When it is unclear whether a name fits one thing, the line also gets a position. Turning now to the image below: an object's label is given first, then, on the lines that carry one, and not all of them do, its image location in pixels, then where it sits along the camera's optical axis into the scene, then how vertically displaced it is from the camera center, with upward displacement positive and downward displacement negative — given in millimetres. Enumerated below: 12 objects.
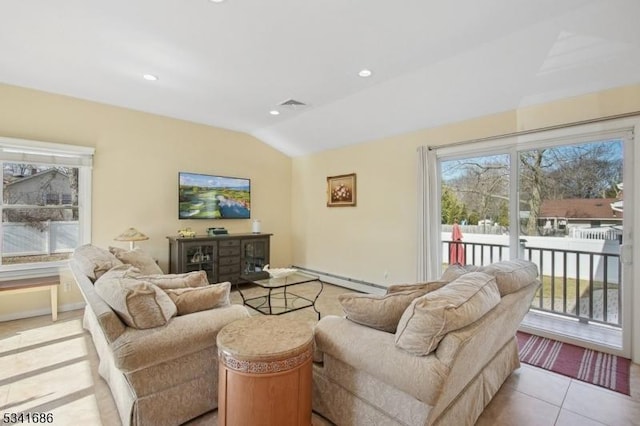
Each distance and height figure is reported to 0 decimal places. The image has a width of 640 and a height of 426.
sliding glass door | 3045 +35
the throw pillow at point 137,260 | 3484 -553
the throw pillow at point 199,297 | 2073 -587
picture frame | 5352 +415
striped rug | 2500 -1308
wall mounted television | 5052 +276
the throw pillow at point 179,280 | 2284 -520
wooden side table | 1518 -833
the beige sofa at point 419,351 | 1452 -706
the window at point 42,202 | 3801 +120
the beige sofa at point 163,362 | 1670 -866
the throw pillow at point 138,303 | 1738 -524
